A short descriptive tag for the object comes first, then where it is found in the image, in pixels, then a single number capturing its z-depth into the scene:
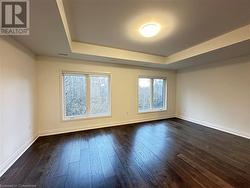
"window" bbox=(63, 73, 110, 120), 4.18
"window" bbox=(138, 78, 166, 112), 5.48
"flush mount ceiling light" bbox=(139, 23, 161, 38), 2.54
